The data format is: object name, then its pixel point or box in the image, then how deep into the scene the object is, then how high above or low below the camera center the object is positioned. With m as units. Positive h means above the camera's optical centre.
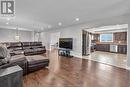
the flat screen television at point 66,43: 4.62 -0.03
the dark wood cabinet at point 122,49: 5.57 -0.57
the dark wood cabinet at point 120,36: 5.81 +0.63
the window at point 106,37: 6.59 +0.56
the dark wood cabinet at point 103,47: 6.51 -0.48
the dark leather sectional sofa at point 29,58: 2.05 -0.62
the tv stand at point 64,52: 4.79 -0.73
